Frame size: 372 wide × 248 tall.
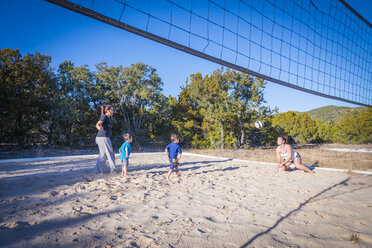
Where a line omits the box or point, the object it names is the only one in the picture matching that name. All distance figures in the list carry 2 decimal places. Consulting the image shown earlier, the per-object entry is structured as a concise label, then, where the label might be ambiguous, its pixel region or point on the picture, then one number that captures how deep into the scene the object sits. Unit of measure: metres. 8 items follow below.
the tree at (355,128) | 20.09
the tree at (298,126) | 23.03
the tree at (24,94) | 9.31
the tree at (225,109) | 13.46
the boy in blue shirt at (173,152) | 3.81
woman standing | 3.67
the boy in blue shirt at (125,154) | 3.64
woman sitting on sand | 4.55
